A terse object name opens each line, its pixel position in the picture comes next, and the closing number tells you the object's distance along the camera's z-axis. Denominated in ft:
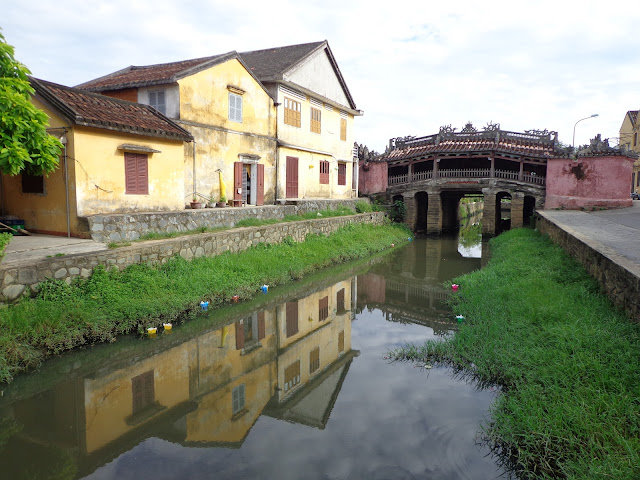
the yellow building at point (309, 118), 59.57
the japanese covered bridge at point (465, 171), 77.00
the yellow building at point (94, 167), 33.14
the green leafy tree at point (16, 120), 22.68
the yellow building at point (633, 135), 124.36
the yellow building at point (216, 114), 44.96
